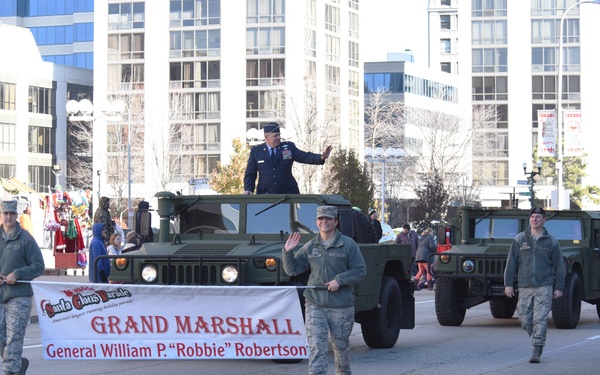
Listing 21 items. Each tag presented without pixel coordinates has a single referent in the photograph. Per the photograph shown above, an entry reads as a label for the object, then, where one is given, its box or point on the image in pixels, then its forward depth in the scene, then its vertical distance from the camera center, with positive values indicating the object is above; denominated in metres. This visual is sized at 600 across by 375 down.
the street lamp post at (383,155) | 56.22 +1.00
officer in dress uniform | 16.27 +0.22
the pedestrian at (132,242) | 20.70 -1.06
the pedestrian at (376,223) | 23.70 -0.92
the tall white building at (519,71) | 113.38 +9.49
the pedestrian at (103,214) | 21.98 -0.60
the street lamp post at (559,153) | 50.44 +0.99
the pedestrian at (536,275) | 15.27 -1.18
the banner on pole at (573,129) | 52.41 +1.98
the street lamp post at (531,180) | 52.15 -0.12
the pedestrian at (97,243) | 20.06 -1.00
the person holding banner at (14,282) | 12.13 -0.97
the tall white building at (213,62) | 99.62 +9.14
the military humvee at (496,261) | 20.14 -1.33
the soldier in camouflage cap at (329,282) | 11.34 -0.93
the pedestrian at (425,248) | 31.66 -1.74
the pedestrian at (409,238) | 33.78 -1.59
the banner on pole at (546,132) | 51.69 +1.83
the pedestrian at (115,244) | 20.83 -1.07
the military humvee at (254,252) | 14.28 -0.84
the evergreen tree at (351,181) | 61.41 -0.15
